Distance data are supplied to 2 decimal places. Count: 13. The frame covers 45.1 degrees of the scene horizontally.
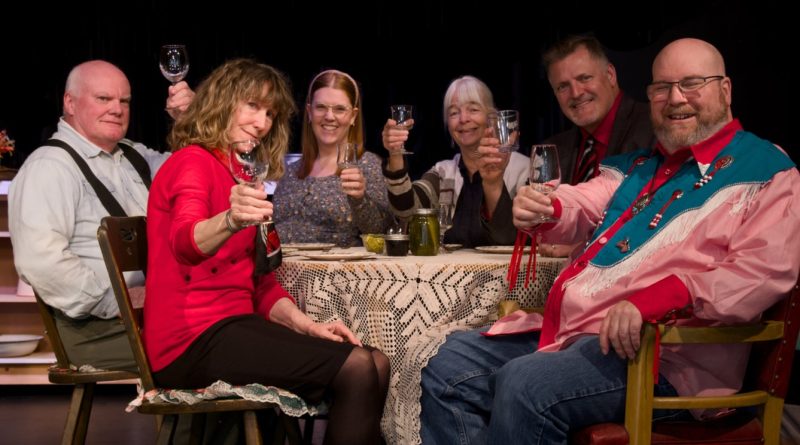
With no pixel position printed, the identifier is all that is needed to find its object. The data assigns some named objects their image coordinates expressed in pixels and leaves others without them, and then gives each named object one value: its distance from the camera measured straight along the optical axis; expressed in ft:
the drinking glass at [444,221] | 11.63
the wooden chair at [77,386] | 9.99
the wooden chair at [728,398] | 7.27
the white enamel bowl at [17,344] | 16.93
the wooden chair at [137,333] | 8.27
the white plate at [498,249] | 10.83
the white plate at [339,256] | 9.96
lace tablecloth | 9.55
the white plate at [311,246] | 11.10
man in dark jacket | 12.47
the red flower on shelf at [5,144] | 17.58
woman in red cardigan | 8.34
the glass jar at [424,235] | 10.69
